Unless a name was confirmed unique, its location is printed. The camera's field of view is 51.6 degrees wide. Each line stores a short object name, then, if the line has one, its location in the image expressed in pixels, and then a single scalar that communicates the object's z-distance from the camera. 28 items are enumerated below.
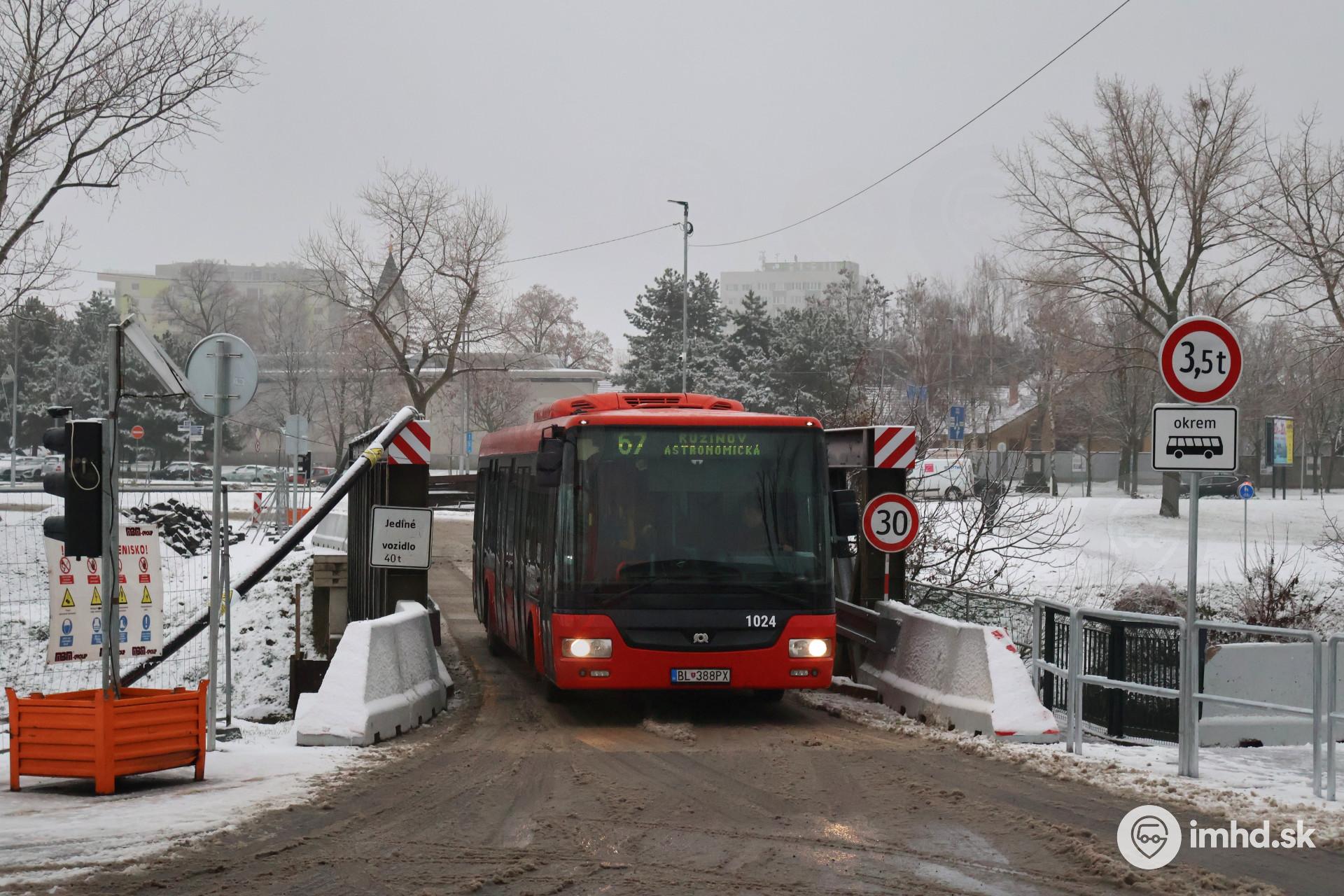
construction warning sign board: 13.73
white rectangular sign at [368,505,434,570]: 13.85
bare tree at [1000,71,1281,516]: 45.72
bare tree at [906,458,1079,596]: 22.44
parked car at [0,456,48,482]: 66.27
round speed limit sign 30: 14.97
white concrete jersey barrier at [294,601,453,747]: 10.45
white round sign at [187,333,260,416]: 10.88
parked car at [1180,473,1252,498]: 60.75
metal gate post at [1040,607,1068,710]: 14.19
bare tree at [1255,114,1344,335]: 30.52
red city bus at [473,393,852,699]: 11.95
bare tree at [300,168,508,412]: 53.03
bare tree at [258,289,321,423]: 74.19
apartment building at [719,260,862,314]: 186.88
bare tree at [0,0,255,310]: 25.06
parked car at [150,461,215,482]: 77.69
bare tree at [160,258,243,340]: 83.00
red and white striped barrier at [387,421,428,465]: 14.45
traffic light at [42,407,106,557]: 8.70
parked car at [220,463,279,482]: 75.75
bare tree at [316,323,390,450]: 57.88
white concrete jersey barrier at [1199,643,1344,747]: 14.15
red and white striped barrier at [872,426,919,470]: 15.16
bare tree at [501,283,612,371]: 61.12
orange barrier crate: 8.63
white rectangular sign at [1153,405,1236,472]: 9.66
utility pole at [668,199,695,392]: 52.81
